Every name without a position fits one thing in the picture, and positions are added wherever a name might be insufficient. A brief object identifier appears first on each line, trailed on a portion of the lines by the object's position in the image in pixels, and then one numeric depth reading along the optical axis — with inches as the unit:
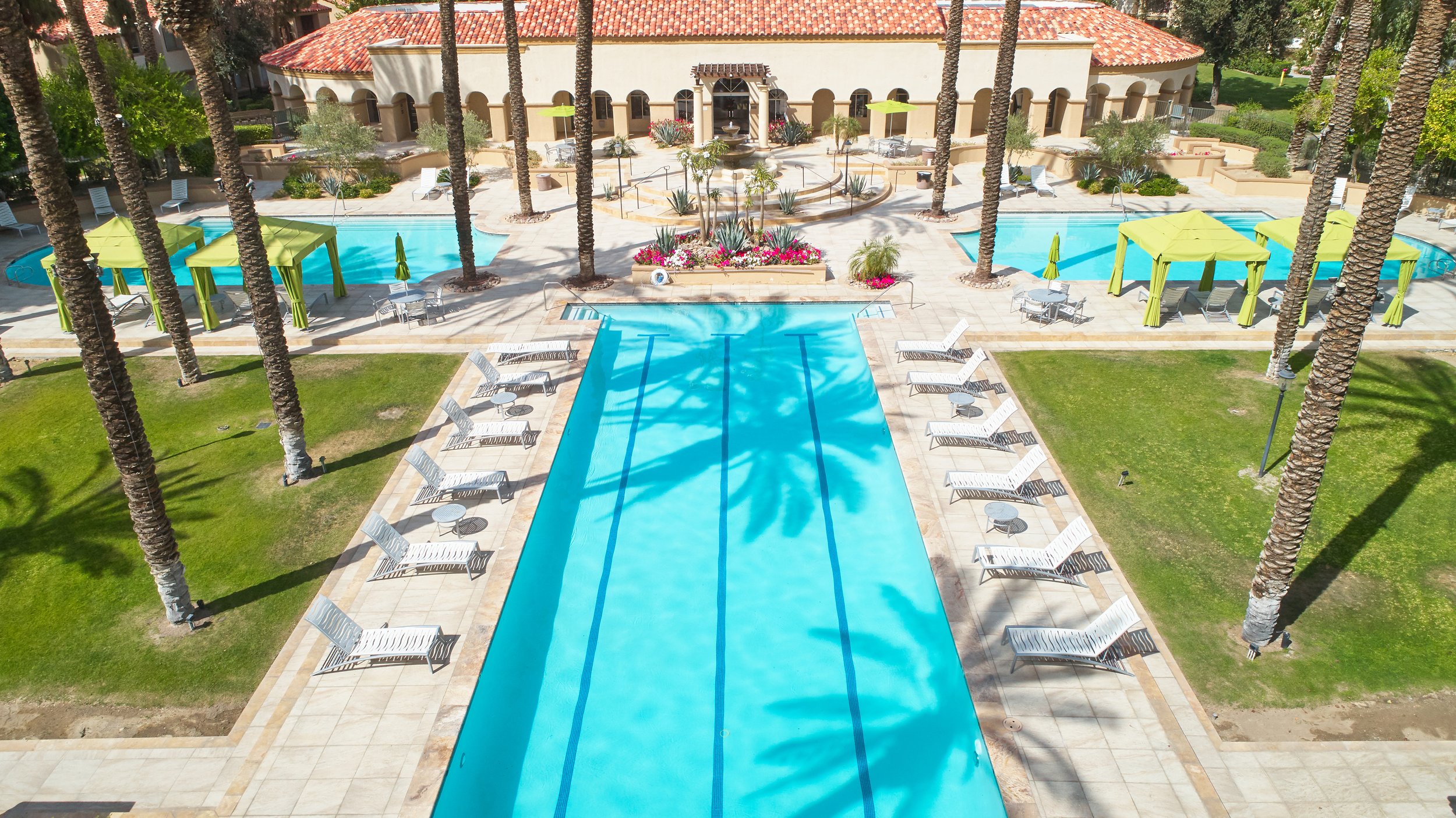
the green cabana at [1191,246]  721.0
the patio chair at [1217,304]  772.6
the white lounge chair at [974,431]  579.2
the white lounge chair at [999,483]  523.2
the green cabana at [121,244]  745.6
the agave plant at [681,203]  1080.8
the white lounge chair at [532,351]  704.4
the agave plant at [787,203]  1087.0
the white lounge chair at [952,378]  643.5
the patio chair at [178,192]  1217.4
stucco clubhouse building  1465.3
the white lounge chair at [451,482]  528.7
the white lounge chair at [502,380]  654.5
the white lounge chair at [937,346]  694.5
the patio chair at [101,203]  1146.0
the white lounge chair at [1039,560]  455.8
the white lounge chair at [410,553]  465.7
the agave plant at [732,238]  888.3
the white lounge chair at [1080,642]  400.8
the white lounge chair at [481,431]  590.2
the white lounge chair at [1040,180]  1176.8
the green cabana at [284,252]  740.6
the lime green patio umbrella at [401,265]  840.3
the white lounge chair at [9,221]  1077.1
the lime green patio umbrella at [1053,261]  829.8
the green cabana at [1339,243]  724.7
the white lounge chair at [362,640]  406.0
